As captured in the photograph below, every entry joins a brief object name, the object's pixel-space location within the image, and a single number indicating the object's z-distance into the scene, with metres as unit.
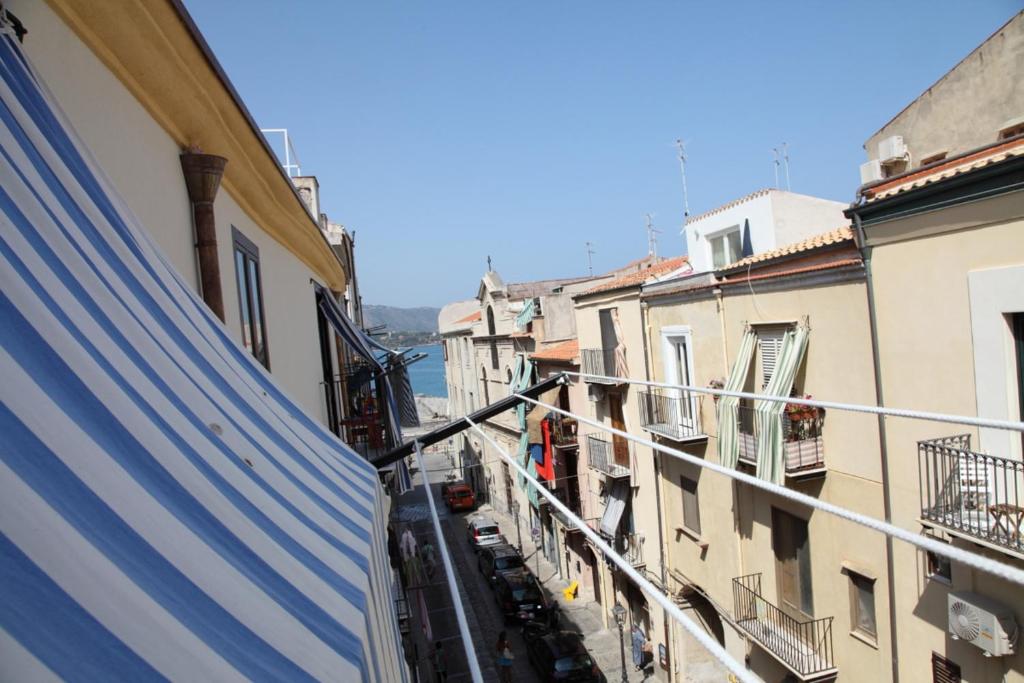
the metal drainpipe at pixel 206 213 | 4.52
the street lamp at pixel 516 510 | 29.48
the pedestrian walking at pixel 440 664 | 17.50
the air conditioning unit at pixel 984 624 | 8.11
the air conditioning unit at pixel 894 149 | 14.34
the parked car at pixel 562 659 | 16.22
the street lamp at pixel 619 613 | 16.13
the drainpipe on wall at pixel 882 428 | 10.09
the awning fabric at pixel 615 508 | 19.31
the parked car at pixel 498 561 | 24.39
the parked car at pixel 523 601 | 21.42
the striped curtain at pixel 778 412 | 11.55
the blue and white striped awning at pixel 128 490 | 1.31
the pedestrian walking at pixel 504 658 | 17.59
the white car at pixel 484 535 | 28.52
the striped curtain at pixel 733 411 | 12.96
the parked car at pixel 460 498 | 37.78
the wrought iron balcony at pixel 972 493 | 7.89
